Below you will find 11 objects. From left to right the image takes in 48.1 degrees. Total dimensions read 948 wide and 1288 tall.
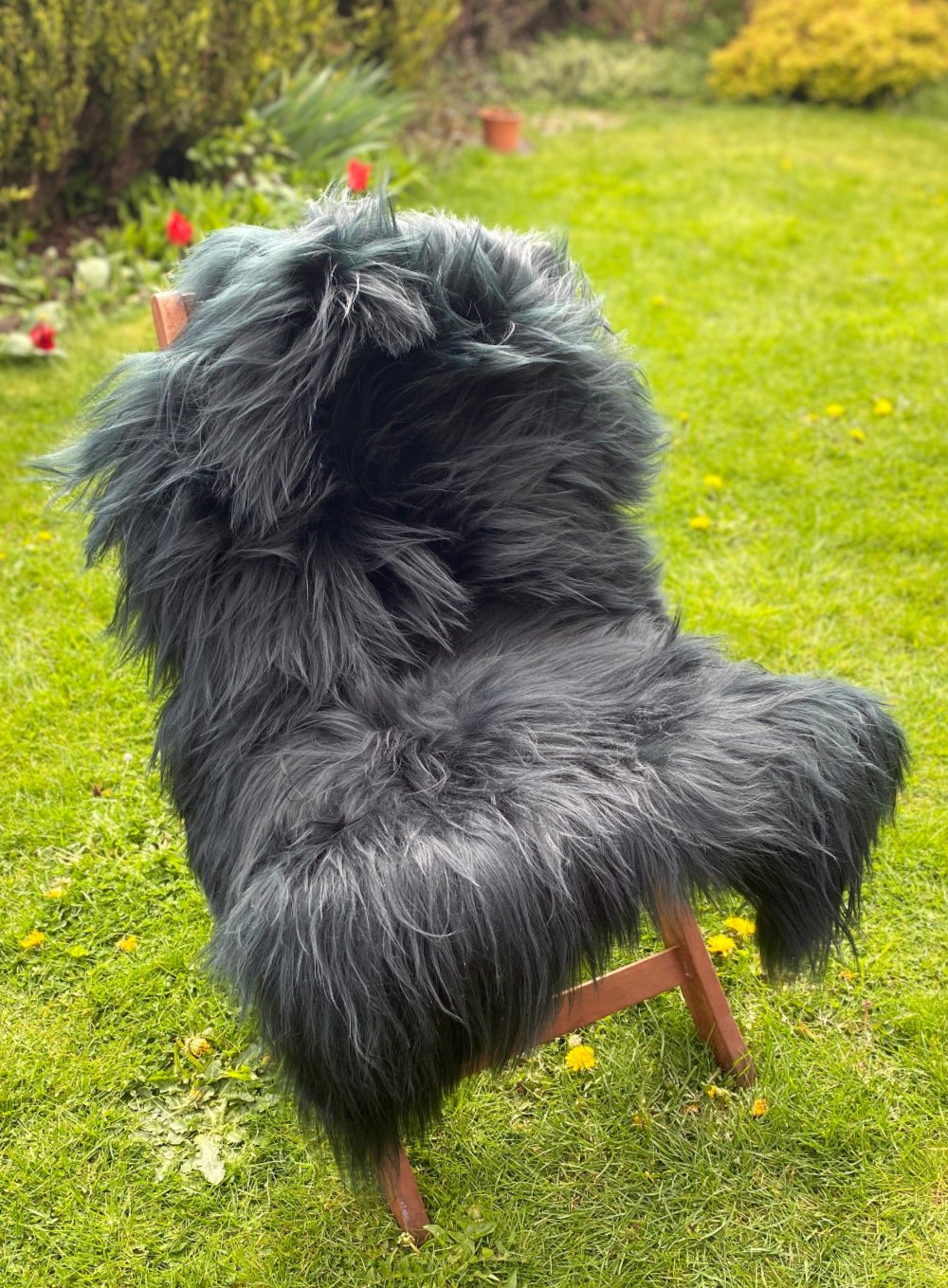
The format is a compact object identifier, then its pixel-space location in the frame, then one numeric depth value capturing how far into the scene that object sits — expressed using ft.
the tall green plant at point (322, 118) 16.35
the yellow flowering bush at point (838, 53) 26.00
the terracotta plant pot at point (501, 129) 21.30
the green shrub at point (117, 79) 12.73
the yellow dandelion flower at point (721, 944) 6.72
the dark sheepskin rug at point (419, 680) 4.29
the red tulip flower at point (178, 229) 12.00
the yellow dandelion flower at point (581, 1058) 6.06
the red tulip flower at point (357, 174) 13.42
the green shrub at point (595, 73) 26.37
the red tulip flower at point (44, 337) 12.42
